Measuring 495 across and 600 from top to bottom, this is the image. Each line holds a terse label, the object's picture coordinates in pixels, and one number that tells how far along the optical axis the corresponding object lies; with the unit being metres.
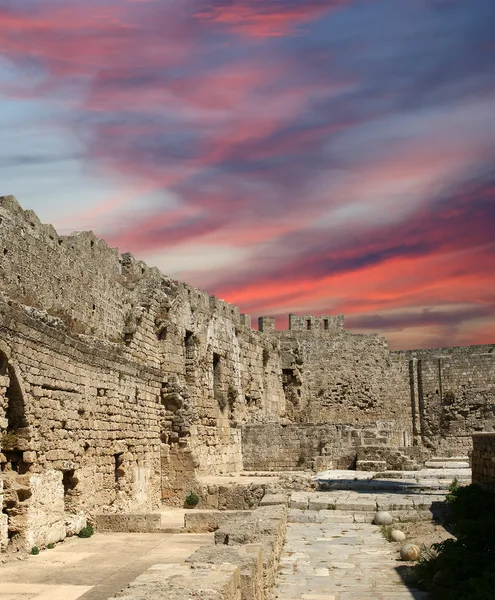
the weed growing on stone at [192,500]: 17.61
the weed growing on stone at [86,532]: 12.62
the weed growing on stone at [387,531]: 11.27
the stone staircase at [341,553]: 8.07
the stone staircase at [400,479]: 16.95
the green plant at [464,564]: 7.21
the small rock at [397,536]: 11.14
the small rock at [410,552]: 9.57
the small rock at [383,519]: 12.82
